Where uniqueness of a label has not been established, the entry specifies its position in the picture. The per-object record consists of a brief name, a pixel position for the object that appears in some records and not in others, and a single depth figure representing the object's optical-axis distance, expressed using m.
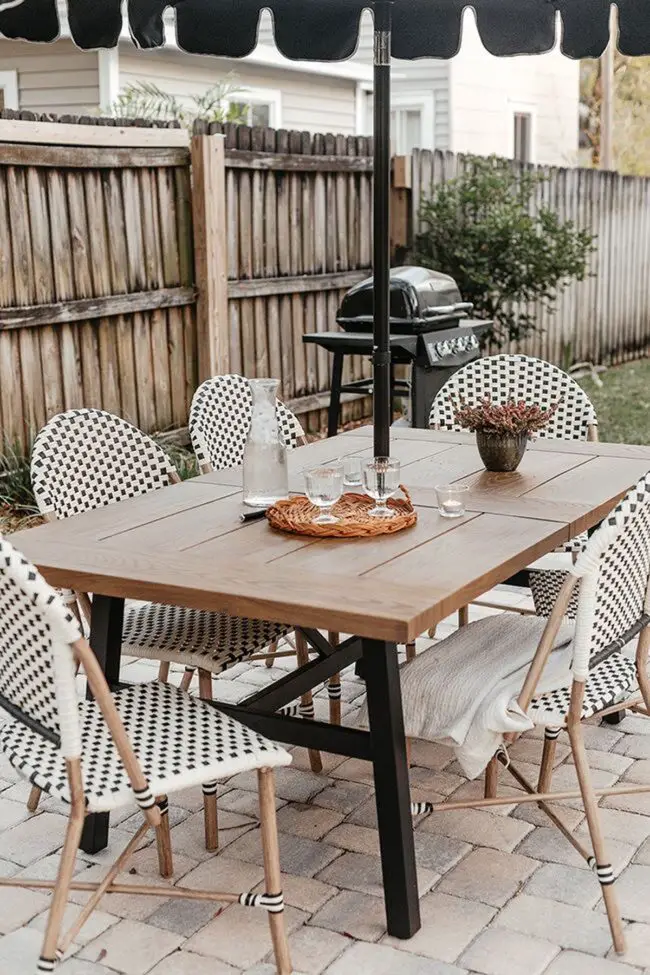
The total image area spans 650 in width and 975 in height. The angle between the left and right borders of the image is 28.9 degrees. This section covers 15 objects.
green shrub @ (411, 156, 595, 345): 8.41
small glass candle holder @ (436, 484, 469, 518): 3.01
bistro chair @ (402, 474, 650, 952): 2.46
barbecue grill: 5.97
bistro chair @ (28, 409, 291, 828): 3.07
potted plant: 3.38
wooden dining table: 2.43
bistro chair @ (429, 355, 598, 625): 4.39
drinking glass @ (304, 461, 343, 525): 2.95
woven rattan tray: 2.88
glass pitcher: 3.07
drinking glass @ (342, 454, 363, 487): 3.41
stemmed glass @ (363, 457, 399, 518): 3.12
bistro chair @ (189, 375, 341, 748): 4.07
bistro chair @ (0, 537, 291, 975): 2.17
